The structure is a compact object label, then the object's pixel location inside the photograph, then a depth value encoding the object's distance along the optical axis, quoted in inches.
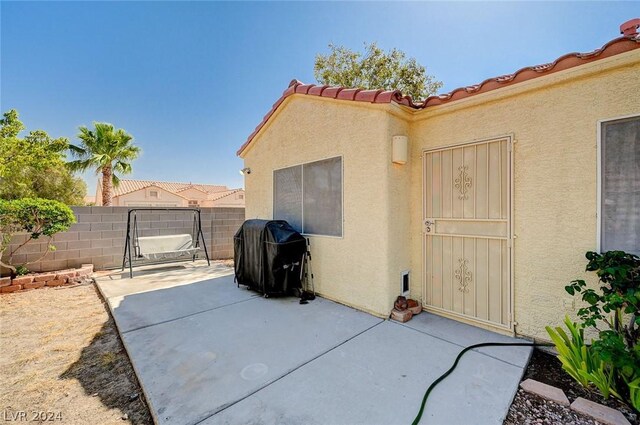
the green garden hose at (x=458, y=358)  79.3
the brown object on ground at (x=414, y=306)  156.0
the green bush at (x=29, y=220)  211.9
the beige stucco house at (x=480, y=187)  105.8
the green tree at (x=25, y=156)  286.5
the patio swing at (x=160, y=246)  271.8
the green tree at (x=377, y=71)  474.0
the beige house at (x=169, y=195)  949.2
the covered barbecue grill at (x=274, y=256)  183.0
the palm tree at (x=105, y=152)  489.7
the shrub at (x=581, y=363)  84.0
